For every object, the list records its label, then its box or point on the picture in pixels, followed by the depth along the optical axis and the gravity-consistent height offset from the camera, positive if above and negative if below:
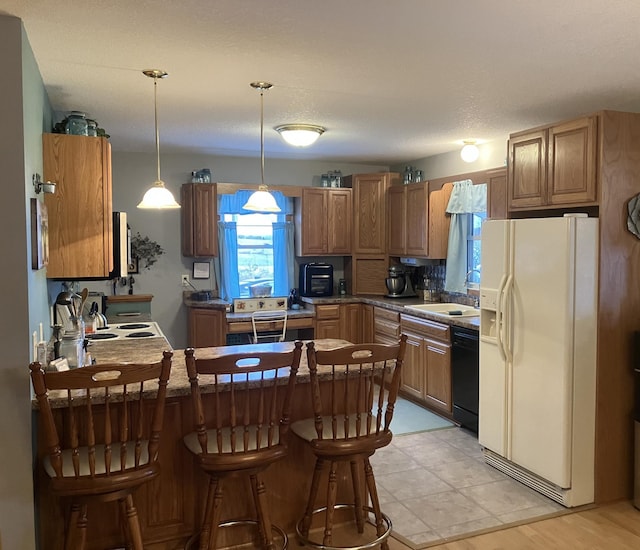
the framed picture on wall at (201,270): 6.00 -0.17
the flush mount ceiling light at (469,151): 5.02 +0.92
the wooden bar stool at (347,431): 2.44 -0.81
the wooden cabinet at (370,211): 6.21 +0.47
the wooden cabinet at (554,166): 3.19 +0.53
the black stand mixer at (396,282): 6.09 -0.32
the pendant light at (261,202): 3.45 +0.32
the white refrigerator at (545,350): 3.15 -0.58
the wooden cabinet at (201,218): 5.70 +0.37
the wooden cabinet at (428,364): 4.66 -0.98
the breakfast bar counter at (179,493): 2.44 -1.14
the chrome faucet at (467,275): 5.40 -0.22
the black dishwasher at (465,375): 4.26 -0.96
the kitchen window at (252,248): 6.06 +0.06
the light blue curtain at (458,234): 5.24 +0.18
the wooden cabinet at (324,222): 6.15 +0.35
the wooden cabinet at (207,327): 5.62 -0.75
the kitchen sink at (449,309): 4.91 -0.53
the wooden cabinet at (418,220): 5.48 +0.33
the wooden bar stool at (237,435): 2.28 -0.80
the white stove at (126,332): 3.88 -0.57
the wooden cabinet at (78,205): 2.97 +0.27
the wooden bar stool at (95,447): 2.06 -0.76
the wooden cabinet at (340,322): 5.88 -0.73
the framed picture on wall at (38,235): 2.40 +0.09
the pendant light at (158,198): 3.24 +0.33
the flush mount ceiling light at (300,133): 4.33 +0.95
